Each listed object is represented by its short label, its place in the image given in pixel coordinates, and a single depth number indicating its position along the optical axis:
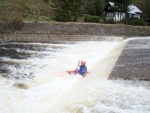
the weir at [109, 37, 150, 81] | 9.21
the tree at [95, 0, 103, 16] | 40.09
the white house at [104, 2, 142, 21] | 41.70
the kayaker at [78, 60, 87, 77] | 10.61
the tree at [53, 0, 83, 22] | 30.06
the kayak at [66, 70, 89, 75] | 10.71
